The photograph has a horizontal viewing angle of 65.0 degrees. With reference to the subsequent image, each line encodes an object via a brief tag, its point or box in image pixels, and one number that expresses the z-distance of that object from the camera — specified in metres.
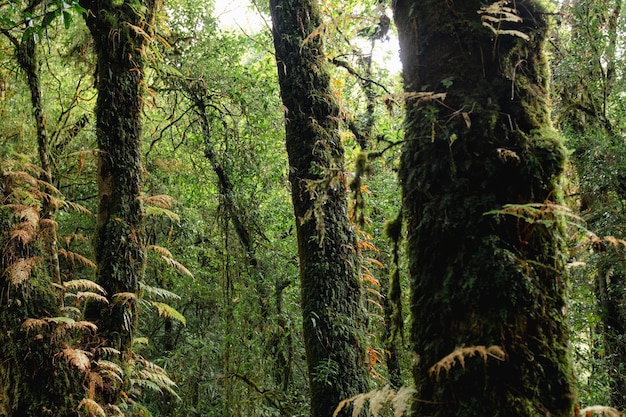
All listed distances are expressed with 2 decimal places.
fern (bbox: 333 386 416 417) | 1.59
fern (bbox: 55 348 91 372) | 4.33
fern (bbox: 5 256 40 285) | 4.34
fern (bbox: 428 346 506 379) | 1.35
